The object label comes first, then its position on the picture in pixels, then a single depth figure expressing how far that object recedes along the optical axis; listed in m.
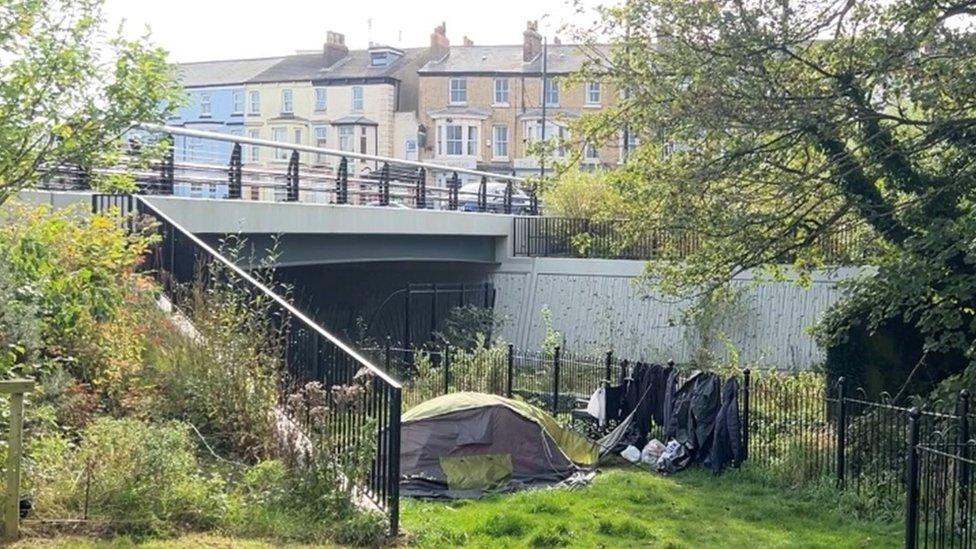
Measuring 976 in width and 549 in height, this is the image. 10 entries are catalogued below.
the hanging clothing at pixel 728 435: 14.02
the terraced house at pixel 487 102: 65.88
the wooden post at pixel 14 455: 7.56
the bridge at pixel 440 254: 19.25
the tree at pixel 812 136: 12.80
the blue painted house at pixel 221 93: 72.50
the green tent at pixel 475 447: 12.73
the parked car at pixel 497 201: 33.75
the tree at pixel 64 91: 8.53
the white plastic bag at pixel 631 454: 14.55
